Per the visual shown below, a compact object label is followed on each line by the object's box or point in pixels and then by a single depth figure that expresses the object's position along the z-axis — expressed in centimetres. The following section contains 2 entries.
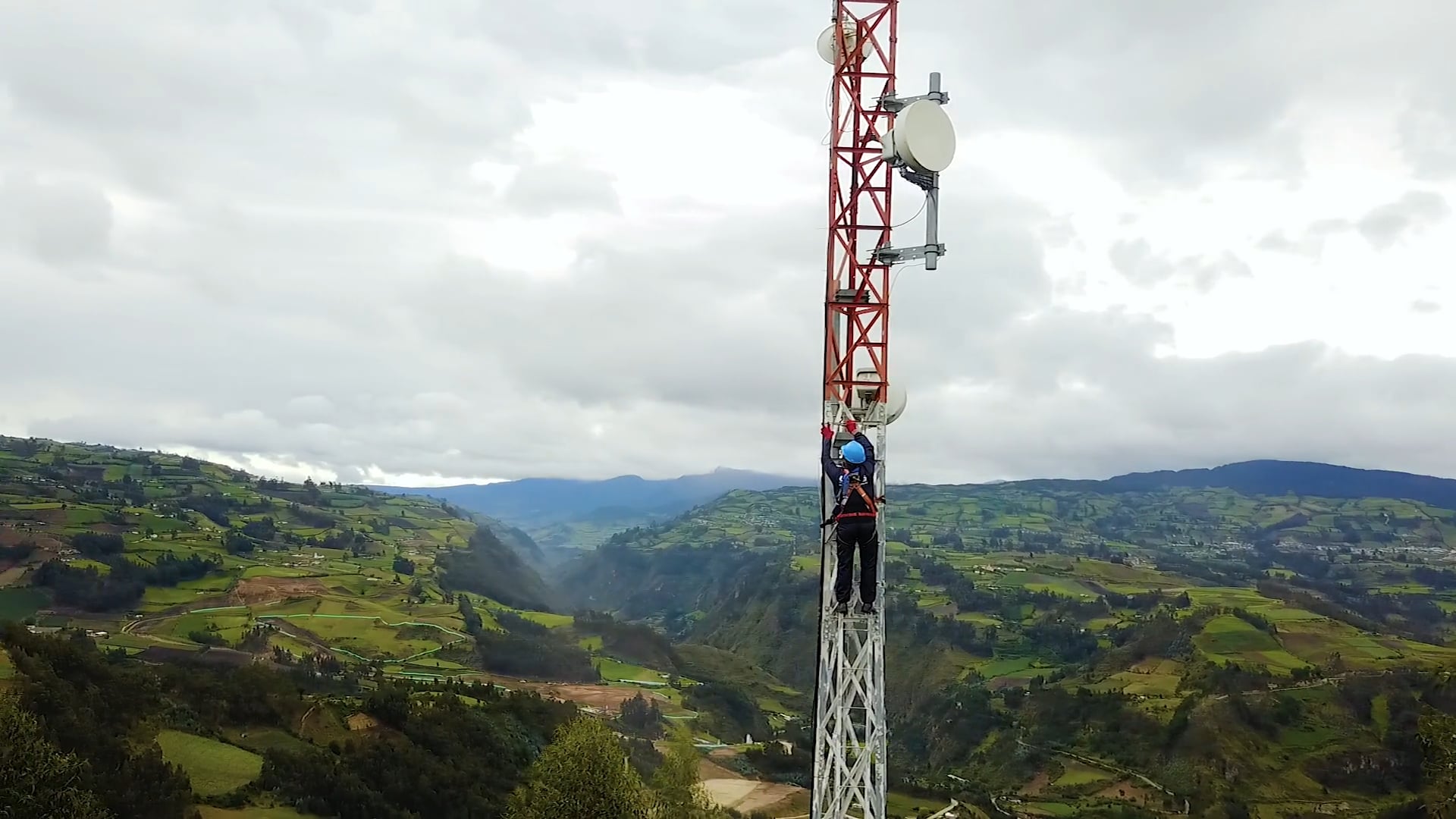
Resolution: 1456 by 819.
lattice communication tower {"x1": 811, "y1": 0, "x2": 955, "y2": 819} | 1402
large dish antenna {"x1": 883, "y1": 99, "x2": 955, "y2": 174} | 1370
